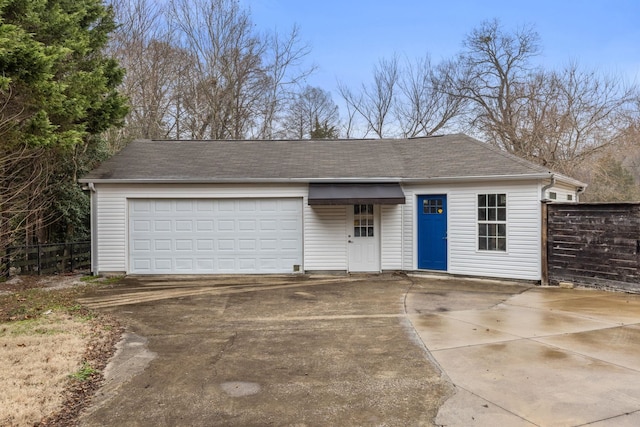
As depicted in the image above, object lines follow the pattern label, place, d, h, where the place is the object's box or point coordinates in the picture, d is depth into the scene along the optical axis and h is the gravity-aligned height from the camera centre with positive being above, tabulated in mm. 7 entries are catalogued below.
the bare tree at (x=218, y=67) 22062 +8747
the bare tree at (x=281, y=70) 24344 +9221
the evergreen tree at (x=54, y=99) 7258 +2624
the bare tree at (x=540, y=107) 19953 +5954
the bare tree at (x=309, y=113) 26309 +7508
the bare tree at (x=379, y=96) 27016 +8483
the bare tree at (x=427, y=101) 25484 +7771
